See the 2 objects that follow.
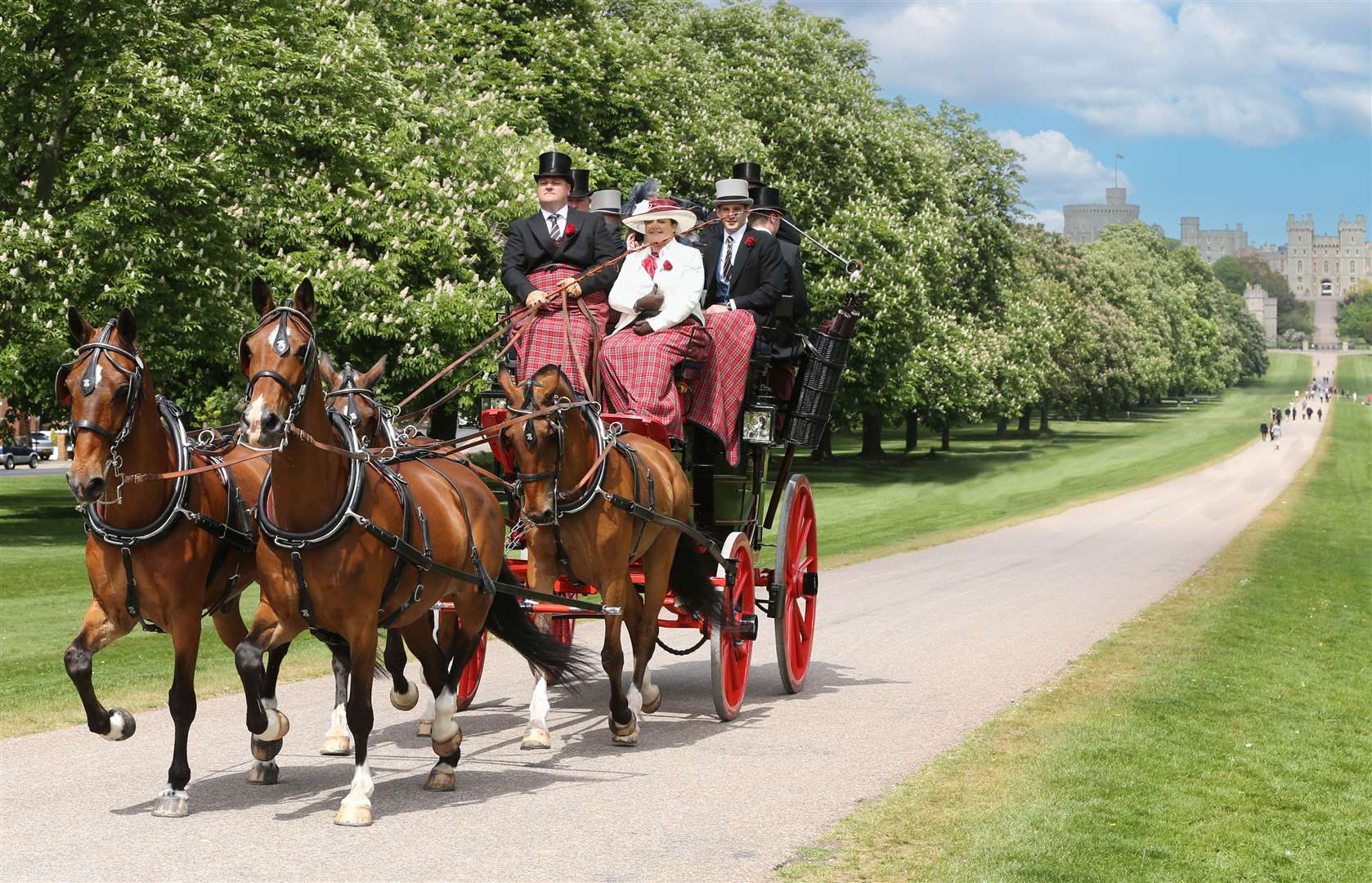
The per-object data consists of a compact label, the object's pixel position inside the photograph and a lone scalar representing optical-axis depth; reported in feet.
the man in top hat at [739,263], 38.88
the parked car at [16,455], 192.54
